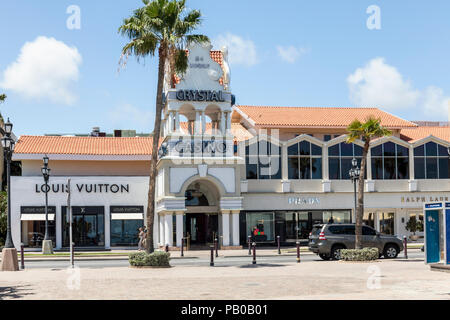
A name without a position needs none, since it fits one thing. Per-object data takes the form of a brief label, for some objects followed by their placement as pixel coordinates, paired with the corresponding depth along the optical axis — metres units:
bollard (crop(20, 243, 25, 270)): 27.41
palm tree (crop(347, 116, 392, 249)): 28.81
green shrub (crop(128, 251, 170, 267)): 25.98
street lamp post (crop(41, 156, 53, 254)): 39.25
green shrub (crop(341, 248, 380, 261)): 27.67
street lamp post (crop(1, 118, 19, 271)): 25.00
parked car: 30.09
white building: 42.56
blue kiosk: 23.16
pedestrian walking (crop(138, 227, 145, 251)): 37.25
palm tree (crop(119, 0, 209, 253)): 27.19
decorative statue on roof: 43.38
